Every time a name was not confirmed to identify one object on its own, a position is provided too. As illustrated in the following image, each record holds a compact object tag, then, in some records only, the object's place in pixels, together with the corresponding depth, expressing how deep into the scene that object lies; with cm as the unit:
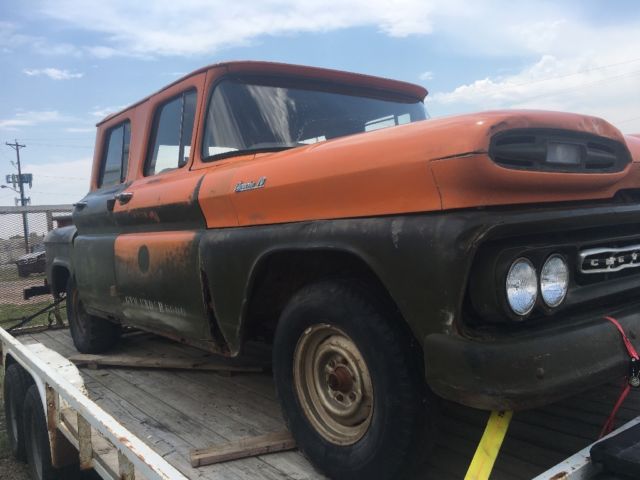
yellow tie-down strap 169
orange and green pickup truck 175
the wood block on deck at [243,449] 232
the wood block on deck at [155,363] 359
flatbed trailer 215
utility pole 4462
